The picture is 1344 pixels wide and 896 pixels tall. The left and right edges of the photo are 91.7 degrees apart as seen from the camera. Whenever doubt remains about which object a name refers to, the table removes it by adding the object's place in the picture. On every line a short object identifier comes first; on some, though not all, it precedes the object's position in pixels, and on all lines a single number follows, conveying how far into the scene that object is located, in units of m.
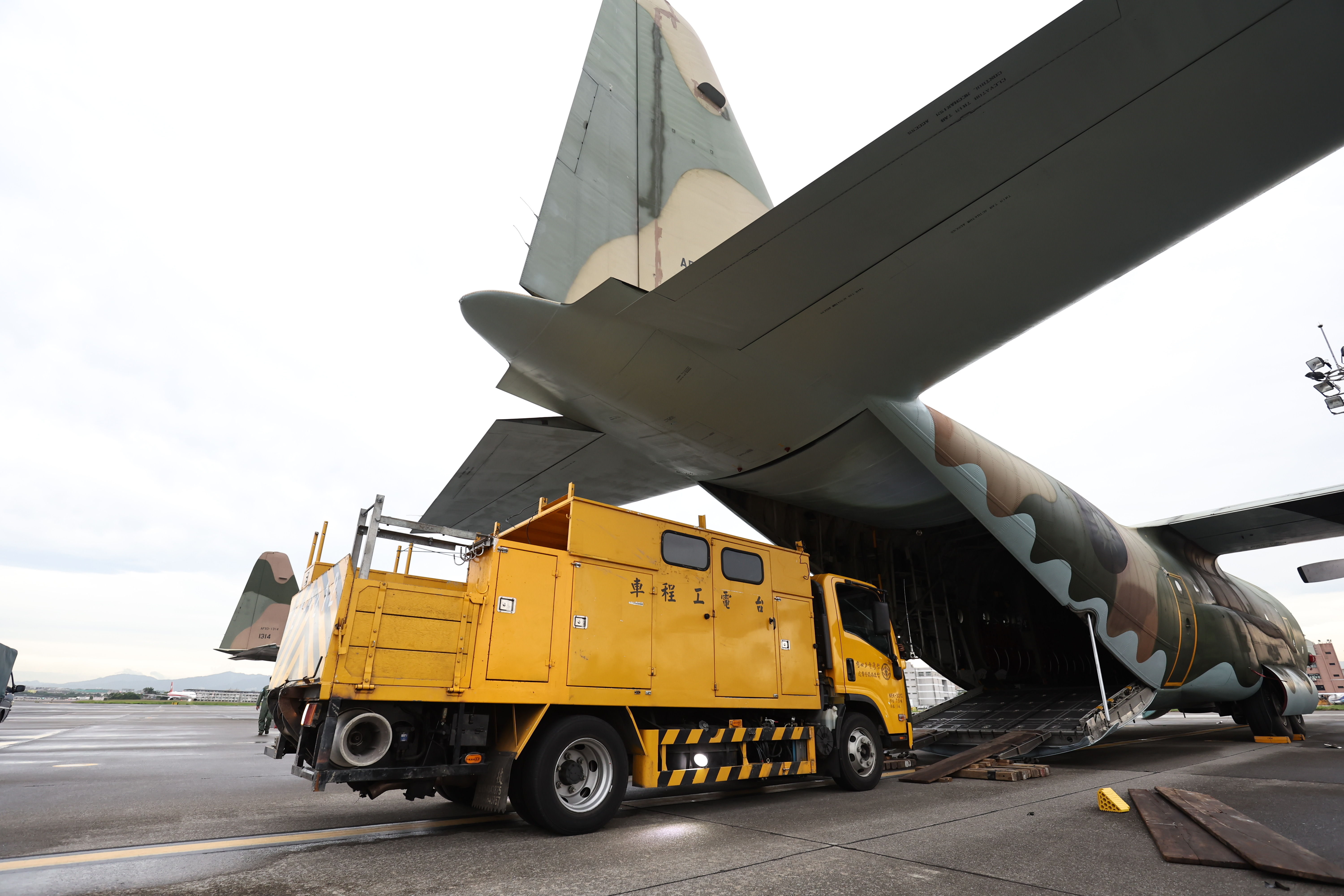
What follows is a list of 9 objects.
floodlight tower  15.39
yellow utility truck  4.86
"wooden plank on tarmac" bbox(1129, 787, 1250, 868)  4.22
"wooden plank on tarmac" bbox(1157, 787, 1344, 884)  3.77
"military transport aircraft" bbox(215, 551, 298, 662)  22.75
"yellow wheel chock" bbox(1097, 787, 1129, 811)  5.96
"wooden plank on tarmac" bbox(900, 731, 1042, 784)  8.69
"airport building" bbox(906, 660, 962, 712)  36.62
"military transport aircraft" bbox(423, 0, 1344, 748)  5.46
